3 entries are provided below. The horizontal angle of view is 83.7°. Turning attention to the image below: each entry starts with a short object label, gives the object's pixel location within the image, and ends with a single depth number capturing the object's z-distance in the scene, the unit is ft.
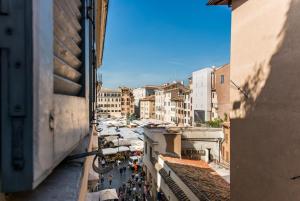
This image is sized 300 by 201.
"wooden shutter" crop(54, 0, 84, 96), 3.61
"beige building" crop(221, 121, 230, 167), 37.46
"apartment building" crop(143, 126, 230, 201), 22.21
